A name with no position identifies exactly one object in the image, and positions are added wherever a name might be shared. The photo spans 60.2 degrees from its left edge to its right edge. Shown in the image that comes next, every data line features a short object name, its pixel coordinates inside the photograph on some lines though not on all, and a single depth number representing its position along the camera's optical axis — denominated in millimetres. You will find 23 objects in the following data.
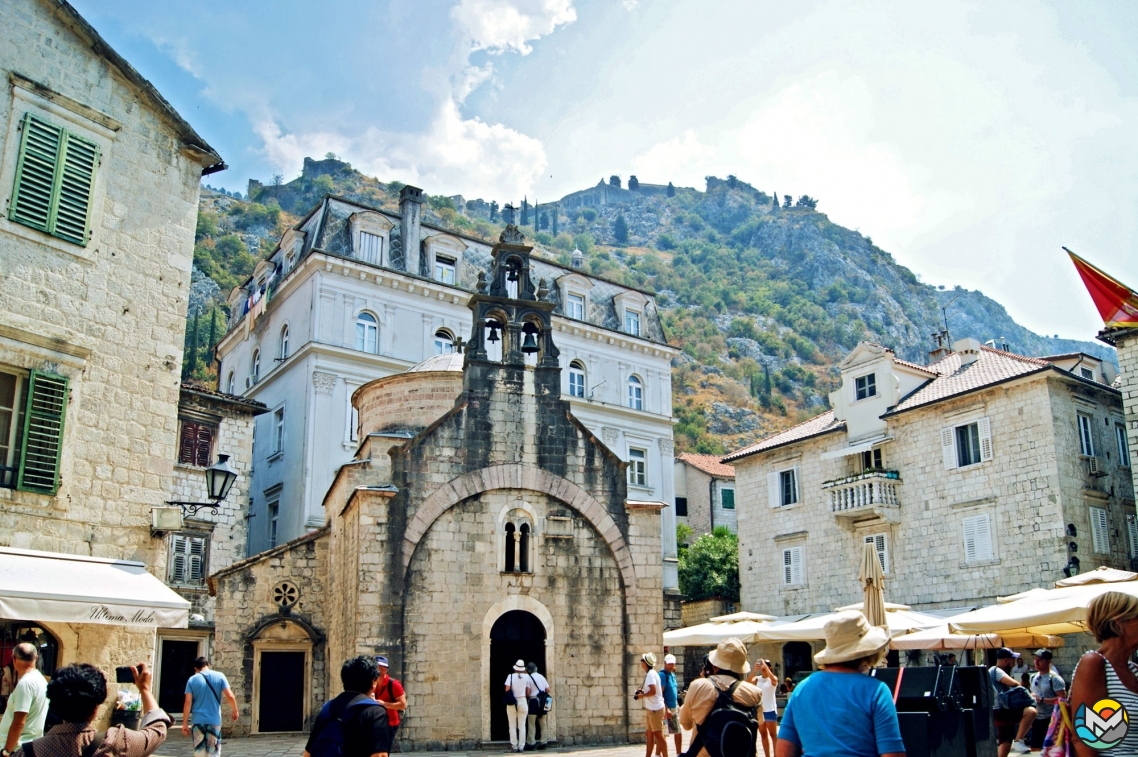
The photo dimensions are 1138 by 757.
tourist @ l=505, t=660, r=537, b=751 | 18891
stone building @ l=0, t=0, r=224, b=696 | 13633
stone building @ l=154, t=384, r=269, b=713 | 30203
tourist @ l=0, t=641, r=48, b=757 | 8453
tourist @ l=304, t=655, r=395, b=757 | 6461
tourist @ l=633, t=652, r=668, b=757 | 15688
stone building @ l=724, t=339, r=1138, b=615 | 28031
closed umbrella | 17391
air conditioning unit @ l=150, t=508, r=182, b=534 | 14781
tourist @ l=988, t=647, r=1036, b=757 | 13992
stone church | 19656
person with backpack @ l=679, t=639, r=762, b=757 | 7121
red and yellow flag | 25688
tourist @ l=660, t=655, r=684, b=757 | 17856
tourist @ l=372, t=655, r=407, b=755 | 14117
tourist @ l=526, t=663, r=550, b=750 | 19359
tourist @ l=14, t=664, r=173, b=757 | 5770
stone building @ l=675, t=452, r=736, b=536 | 53906
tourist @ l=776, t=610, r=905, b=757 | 5258
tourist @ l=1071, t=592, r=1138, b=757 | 5023
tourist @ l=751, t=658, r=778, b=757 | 16984
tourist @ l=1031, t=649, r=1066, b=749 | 14593
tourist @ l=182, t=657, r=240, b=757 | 12797
